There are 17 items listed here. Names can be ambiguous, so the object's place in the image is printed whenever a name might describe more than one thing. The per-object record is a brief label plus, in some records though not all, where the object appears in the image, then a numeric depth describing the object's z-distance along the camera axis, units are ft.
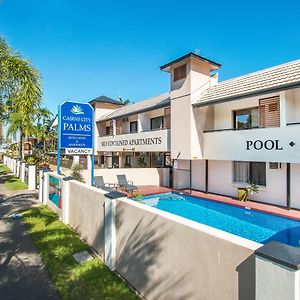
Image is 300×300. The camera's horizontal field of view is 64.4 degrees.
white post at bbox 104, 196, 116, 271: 18.67
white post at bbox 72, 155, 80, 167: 68.36
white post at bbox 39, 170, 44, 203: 42.78
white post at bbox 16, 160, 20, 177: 78.84
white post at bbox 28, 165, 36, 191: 55.72
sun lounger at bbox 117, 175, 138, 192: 56.18
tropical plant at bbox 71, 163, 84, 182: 55.52
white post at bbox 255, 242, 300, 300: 7.53
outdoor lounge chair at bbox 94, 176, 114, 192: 54.28
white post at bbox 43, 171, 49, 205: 39.73
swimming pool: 33.55
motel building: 40.57
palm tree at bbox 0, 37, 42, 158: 30.83
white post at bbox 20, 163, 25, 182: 66.99
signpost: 34.78
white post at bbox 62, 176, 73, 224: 30.07
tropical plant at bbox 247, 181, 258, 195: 47.79
